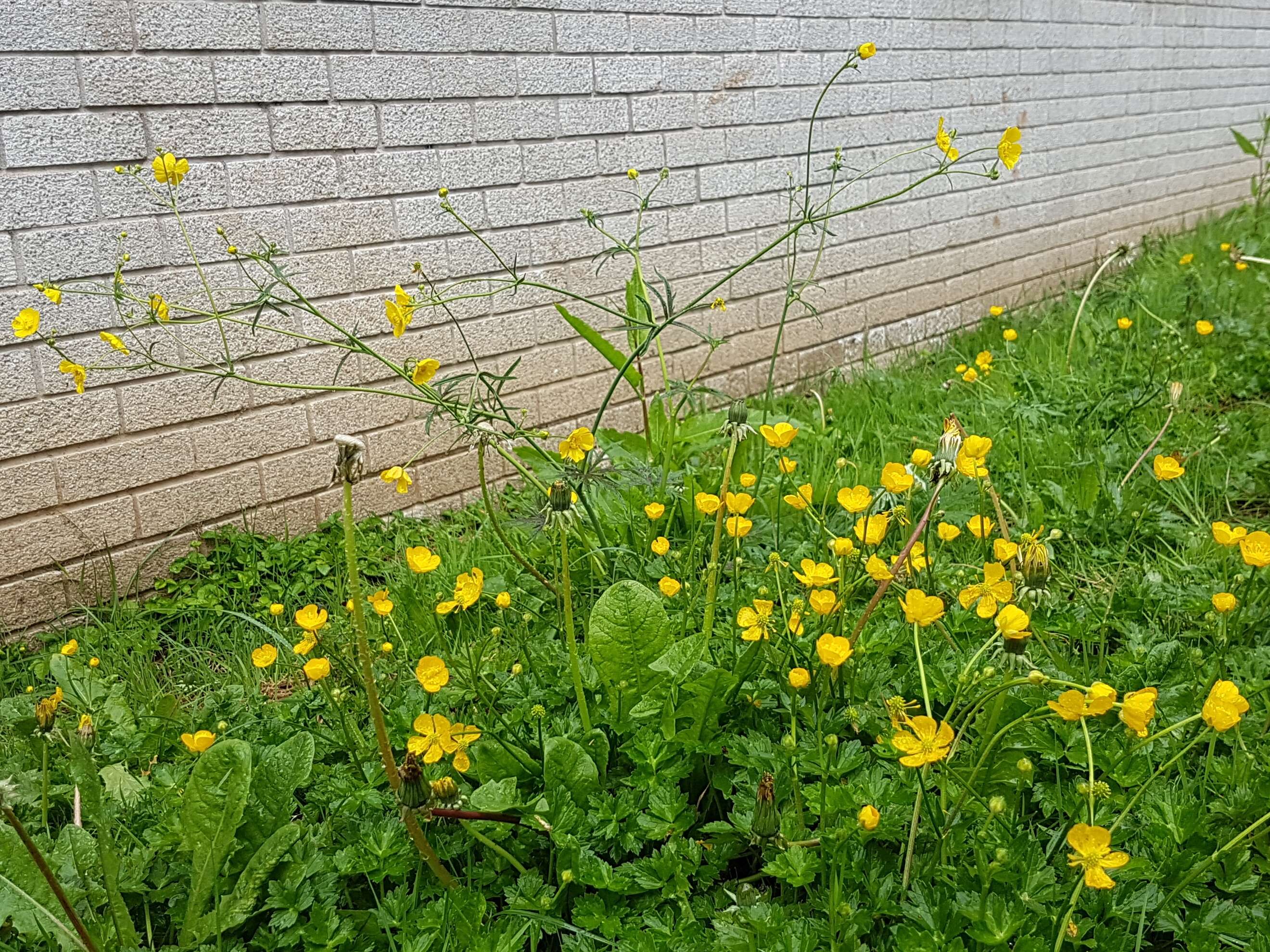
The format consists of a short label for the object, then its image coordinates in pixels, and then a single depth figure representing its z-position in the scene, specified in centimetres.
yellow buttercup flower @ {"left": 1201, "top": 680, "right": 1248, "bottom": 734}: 92
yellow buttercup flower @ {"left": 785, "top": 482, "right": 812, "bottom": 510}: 148
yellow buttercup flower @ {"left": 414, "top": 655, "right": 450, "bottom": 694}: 117
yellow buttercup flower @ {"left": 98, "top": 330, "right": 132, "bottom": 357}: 160
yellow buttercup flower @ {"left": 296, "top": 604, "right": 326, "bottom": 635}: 122
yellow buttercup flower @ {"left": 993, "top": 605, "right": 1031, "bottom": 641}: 98
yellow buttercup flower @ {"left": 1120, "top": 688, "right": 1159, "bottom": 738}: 92
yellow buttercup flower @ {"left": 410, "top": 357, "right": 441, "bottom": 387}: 146
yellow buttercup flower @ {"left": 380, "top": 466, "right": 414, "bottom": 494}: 134
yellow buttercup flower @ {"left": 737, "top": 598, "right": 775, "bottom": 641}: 124
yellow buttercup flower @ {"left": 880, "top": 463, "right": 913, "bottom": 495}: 125
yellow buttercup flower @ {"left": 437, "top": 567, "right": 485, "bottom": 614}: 129
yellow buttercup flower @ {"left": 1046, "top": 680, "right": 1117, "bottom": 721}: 92
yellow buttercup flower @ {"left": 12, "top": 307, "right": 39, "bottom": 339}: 153
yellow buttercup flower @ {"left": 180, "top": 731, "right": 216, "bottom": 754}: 125
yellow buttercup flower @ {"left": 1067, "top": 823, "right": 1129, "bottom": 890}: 88
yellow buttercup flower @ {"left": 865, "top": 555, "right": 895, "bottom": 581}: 120
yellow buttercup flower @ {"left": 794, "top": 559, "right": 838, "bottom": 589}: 125
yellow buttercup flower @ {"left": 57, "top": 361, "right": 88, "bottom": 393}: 159
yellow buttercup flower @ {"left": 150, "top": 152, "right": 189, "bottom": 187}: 168
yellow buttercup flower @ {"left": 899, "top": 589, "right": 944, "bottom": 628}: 107
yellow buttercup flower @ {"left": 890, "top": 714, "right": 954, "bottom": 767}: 95
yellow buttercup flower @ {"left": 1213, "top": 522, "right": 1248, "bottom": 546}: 129
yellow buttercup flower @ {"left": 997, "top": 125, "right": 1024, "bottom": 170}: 163
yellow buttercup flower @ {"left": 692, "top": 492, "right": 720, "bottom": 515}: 149
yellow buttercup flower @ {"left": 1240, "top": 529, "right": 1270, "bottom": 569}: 117
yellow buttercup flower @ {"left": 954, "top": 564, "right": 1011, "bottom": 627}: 115
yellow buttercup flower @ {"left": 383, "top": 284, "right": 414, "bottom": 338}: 147
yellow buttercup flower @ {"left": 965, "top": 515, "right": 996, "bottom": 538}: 165
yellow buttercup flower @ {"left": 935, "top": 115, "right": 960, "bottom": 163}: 166
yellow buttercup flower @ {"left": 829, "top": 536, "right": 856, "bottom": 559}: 130
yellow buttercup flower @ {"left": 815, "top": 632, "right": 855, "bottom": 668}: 110
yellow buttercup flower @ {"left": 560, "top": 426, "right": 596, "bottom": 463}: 143
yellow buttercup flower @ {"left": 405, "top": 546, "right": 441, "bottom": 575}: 129
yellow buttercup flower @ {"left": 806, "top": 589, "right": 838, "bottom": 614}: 119
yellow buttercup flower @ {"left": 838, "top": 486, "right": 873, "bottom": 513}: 134
